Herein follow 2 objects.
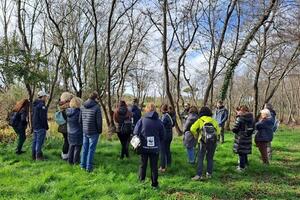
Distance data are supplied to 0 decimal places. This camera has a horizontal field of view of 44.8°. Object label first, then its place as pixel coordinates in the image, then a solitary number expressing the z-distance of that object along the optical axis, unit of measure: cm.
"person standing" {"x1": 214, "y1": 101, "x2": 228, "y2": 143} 1467
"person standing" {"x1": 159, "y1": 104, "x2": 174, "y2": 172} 1008
